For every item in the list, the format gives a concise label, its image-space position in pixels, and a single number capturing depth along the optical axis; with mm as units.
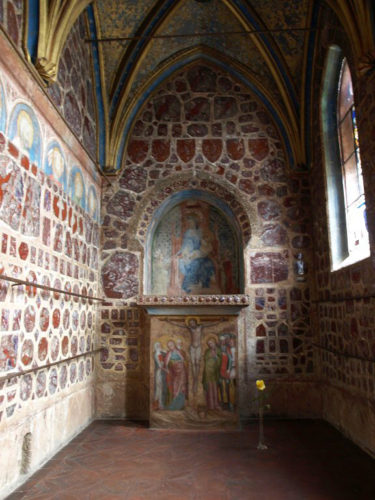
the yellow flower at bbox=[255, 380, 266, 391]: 5262
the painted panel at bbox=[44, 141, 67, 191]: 5184
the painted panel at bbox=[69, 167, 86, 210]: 6094
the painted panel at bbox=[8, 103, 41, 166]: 4270
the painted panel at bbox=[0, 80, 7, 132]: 3969
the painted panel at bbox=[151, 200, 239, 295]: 8000
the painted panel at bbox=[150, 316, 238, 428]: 6363
